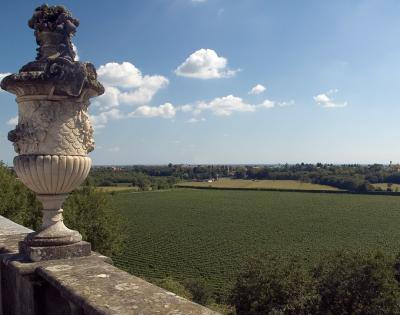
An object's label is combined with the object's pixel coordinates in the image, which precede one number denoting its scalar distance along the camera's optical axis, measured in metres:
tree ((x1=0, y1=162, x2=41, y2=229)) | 19.14
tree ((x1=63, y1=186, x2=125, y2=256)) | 23.72
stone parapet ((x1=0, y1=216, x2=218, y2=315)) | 2.39
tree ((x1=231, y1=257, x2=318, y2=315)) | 24.39
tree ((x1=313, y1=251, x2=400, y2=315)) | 23.88
